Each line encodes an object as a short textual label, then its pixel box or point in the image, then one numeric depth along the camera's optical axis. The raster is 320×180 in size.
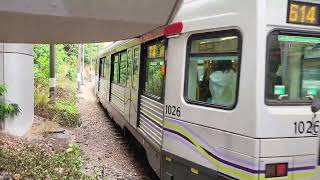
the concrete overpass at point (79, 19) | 2.84
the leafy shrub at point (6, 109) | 5.34
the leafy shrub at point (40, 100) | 8.20
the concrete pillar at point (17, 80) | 5.61
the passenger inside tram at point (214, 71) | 2.98
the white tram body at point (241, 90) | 2.76
